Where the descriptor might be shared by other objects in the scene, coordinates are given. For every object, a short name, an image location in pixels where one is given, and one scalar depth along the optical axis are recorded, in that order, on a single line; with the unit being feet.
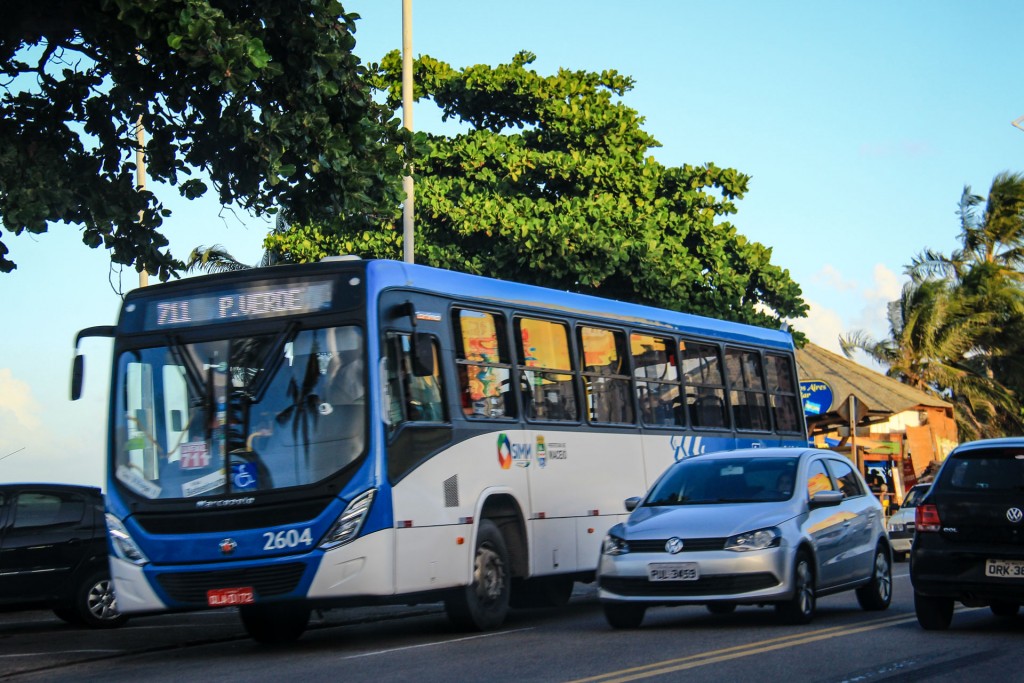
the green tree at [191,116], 43.24
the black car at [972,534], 38.01
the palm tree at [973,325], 178.40
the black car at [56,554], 51.21
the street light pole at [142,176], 78.72
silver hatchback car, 40.65
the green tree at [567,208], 95.86
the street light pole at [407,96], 72.49
